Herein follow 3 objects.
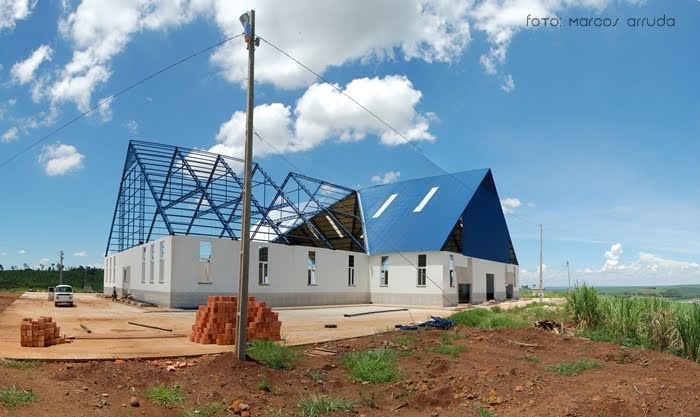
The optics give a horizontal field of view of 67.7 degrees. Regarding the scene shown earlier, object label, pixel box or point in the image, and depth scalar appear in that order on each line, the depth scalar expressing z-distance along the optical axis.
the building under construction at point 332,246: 31.33
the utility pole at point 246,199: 11.50
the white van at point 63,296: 33.97
